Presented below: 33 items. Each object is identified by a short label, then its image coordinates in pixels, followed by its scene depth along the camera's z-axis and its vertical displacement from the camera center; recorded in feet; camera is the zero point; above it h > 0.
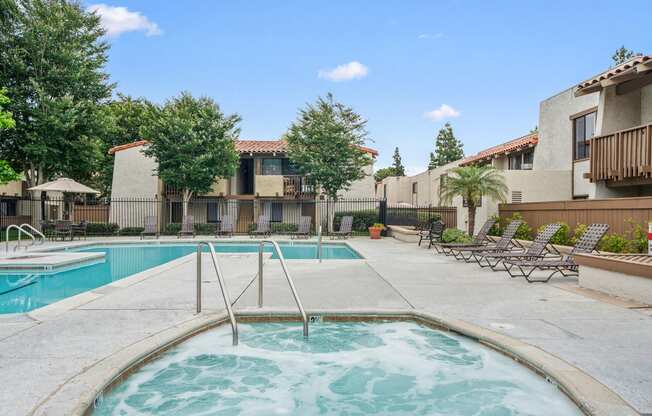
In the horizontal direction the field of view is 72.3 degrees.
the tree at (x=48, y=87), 66.13 +19.41
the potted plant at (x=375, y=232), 66.28 -2.56
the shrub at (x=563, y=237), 38.81 -1.80
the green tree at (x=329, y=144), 76.28 +12.27
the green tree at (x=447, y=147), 192.75 +29.82
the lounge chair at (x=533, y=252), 30.86 -2.54
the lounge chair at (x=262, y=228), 70.31 -2.32
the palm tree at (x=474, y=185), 49.32 +3.38
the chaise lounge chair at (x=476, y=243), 40.42 -2.58
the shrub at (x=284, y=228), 78.54 -2.45
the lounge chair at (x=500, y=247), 35.69 -2.62
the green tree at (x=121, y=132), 106.63 +19.87
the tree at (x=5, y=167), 49.02 +5.65
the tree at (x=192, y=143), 72.84 +11.72
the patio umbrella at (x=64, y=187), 61.16 +3.58
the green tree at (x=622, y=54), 131.61 +48.46
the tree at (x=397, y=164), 232.53 +26.98
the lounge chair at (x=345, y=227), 66.32 -1.86
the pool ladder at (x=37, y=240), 48.44 -3.78
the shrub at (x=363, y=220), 75.87 -0.88
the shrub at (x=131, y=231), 75.31 -3.08
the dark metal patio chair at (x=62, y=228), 60.59 -2.15
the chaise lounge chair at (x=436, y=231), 49.32 -1.75
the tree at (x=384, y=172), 237.94 +23.01
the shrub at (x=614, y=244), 31.60 -1.94
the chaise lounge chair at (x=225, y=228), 70.44 -2.27
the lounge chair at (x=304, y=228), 67.13 -2.10
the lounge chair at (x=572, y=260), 27.17 -2.74
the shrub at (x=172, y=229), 75.72 -2.71
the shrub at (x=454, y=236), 47.15 -2.29
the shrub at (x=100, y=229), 72.69 -2.69
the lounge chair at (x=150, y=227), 68.69 -2.16
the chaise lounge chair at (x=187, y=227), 69.31 -2.18
